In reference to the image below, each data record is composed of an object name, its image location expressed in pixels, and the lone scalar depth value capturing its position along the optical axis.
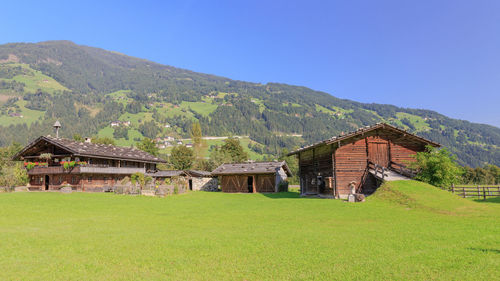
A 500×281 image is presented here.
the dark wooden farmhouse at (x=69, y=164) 41.12
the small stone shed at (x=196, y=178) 54.31
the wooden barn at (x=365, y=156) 29.64
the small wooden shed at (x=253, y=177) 47.22
